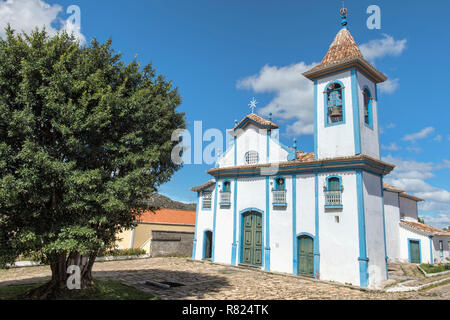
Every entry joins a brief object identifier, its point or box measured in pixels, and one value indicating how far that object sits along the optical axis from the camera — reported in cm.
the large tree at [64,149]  737
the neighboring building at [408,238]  2075
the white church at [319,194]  1436
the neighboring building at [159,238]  2284
